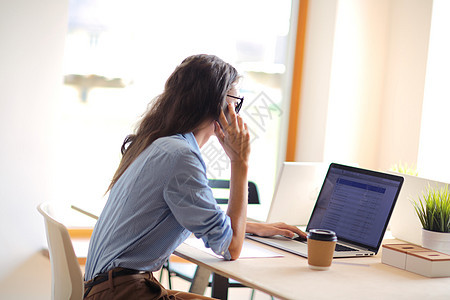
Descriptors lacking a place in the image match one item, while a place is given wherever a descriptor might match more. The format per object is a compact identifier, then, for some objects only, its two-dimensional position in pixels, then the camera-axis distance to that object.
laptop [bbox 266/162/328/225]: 3.80
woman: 3.04
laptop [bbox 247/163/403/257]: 3.42
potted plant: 3.36
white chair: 3.05
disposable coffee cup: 3.13
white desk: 2.92
